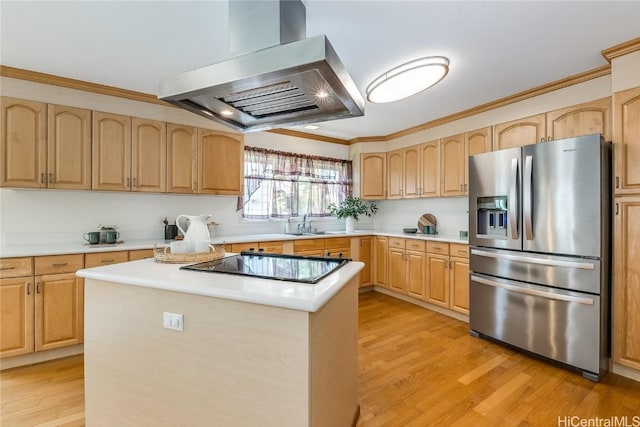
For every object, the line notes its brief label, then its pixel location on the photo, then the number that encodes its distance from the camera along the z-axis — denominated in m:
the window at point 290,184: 4.05
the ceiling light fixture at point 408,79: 2.39
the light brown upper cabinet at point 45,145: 2.47
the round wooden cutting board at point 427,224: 4.21
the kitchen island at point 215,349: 1.13
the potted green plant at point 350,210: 4.59
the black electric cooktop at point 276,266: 1.43
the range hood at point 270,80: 1.19
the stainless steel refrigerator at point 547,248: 2.18
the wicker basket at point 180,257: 1.77
